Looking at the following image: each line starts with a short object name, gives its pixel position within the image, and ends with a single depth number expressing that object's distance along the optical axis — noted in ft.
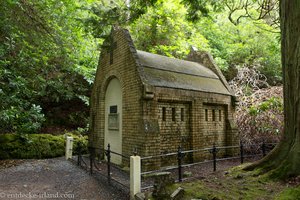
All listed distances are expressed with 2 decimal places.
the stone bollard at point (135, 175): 20.40
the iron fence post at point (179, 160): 22.89
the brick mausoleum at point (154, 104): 28.40
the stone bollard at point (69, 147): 38.79
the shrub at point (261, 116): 39.30
